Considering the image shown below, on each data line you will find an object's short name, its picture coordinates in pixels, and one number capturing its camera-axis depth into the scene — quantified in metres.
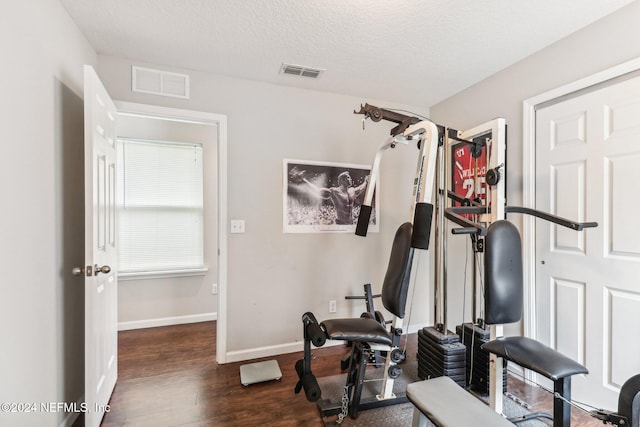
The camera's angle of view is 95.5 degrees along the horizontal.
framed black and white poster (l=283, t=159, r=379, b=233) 2.75
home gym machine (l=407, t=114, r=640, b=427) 1.18
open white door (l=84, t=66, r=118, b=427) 1.59
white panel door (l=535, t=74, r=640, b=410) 1.69
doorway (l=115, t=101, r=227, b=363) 2.52
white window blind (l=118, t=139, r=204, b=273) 3.30
